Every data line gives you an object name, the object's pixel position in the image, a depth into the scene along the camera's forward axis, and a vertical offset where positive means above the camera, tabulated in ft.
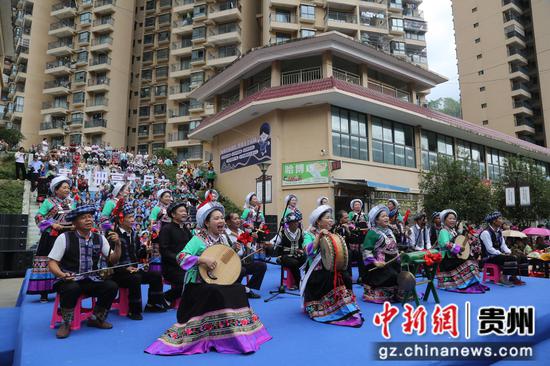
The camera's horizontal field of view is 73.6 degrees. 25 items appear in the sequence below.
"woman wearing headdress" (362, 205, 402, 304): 19.13 -1.91
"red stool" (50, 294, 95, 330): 15.19 -3.90
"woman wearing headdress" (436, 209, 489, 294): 23.36 -3.00
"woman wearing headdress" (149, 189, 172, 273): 20.24 +0.17
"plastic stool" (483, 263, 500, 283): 27.20 -3.78
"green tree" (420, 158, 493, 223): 57.67 +4.81
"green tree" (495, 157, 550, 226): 67.26 +4.85
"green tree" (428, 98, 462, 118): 221.46 +73.27
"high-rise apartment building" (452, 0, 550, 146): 137.39 +60.02
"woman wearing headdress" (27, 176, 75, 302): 19.20 -0.31
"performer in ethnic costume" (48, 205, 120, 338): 14.28 -1.67
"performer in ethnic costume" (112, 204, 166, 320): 17.10 -2.41
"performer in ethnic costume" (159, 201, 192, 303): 18.58 -0.99
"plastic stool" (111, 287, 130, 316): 18.08 -3.86
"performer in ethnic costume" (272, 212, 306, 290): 23.39 -1.44
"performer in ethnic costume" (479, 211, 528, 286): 26.07 -2.11
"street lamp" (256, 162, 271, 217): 48.88 +7.69
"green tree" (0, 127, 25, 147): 117.38 +28.35
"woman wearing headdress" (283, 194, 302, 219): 26.66 +1.40
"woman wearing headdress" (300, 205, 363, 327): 15.80 -3.07
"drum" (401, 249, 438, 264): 18.86 -1.78
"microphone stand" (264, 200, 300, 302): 22.35 -4.26
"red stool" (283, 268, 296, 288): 24.90 -3.86
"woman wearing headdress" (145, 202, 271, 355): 12.44 -3.41
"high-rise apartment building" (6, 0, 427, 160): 127.13 +60.94
